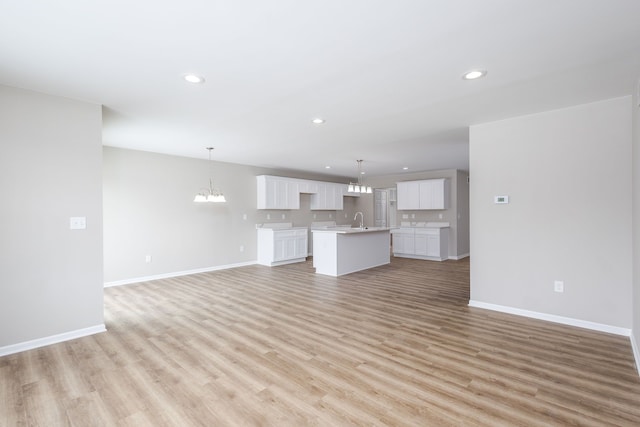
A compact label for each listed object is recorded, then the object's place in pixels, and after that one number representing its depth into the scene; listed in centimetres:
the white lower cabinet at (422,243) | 796
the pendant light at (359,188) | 708
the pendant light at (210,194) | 586
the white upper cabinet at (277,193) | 753
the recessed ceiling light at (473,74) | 256
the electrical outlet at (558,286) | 350
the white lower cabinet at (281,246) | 732
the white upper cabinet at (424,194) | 812
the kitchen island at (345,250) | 616
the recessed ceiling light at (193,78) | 265
